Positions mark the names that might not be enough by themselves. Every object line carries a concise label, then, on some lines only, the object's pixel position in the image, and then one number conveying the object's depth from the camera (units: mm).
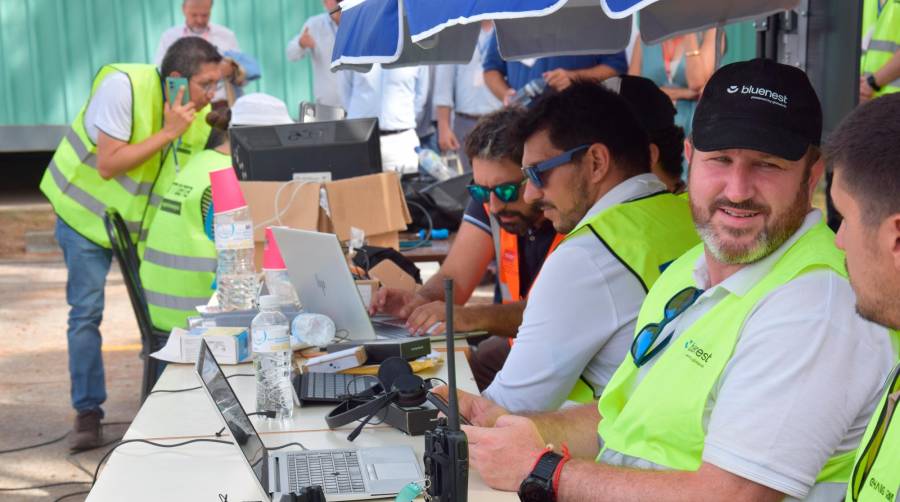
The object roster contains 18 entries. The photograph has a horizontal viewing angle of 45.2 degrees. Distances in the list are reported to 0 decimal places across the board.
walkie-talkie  1625
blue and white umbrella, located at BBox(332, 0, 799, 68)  2979
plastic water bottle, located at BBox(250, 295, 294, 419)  2754
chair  4789
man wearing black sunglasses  3904
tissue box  3318
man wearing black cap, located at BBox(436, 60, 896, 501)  2020
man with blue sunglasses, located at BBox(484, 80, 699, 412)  2893
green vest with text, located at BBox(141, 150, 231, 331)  4656
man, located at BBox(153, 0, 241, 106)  7836
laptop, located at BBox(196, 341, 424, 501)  2213
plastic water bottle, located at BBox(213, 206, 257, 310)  3900
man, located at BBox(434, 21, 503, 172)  8242
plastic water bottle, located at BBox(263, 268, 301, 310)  3852
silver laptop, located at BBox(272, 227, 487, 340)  3357
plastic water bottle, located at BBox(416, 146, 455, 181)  6180
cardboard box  4469
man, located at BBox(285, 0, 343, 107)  8461
